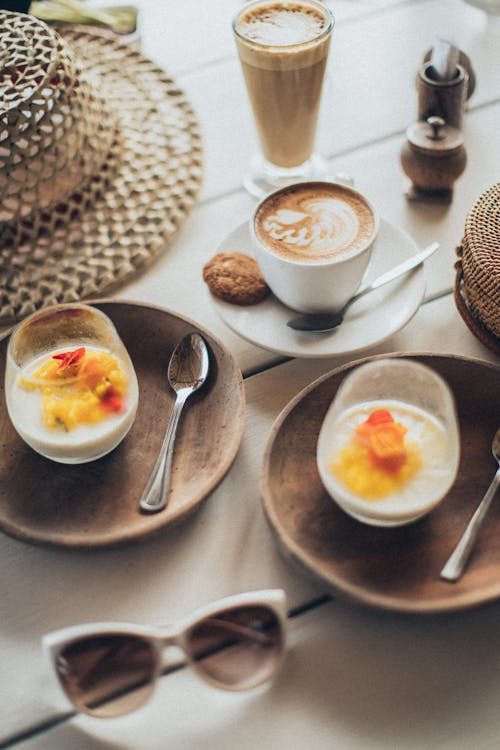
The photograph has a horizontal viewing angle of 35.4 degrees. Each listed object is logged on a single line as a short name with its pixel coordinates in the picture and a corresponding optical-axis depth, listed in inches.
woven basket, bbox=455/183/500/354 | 34.1
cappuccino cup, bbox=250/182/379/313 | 35.9
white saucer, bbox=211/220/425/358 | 36.0
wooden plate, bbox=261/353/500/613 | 26.9
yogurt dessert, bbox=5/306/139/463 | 31.5
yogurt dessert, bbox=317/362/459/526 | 27.9
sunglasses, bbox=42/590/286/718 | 25.3
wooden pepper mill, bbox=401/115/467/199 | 42.1
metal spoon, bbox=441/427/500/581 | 27.3
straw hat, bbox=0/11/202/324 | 40.9
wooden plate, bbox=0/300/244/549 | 29.8
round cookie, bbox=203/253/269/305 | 38.0
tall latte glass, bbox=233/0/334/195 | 42.9
